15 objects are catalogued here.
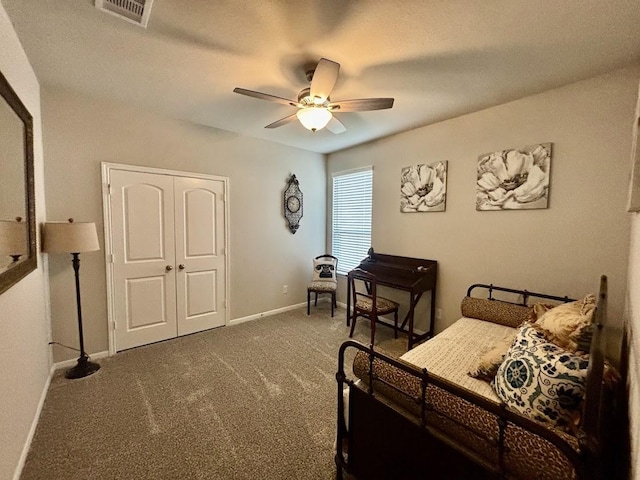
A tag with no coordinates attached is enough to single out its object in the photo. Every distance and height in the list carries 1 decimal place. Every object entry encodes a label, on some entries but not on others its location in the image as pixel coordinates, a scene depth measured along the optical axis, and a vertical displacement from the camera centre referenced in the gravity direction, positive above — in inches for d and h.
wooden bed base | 30.6 -34.3
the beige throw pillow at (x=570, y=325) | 51.9 -20.4
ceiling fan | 75.9 +36.9
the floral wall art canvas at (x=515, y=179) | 99.1 +18.5
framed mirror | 56.7 +7.5
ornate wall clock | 170.9 +13.5
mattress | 63.2 -35.2
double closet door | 118.8 -15.1
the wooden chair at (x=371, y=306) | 127.4 -39.5
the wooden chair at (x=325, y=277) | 167.2 -33.1
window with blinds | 167.4 +5.7
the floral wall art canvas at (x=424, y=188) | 129.0 +19.0
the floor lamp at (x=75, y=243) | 91.6 -6.6
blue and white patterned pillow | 41.6 -25.3
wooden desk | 123.4 -24.7
